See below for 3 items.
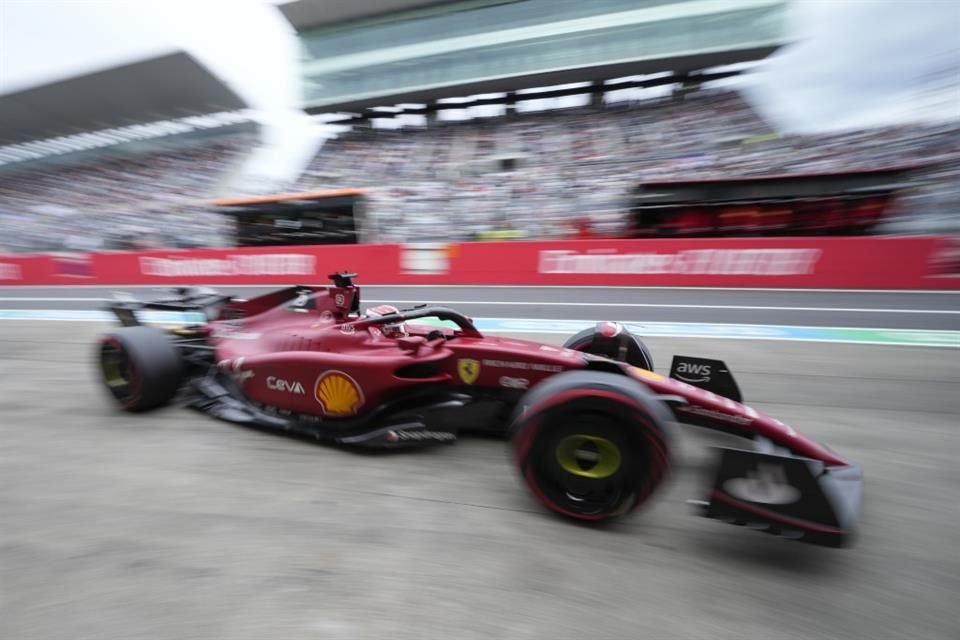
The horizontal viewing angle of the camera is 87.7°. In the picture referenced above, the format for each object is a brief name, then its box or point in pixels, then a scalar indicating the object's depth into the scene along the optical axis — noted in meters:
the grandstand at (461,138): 17.97
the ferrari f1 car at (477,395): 2.02
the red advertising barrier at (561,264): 9.02
